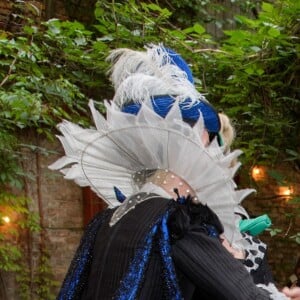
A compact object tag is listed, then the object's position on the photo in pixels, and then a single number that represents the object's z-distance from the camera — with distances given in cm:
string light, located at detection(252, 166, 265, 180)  570
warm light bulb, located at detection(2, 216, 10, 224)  458
